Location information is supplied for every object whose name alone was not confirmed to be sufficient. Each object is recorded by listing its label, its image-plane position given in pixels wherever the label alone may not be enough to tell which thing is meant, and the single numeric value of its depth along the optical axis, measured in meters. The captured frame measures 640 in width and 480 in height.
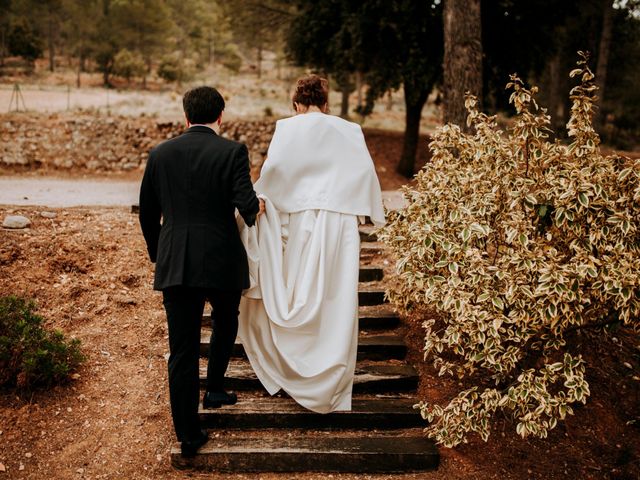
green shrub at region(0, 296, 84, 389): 3.85
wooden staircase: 3.47
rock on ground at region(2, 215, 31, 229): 5.69
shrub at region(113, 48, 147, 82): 29.00
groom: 3.10
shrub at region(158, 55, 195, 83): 30.92
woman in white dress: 3.57
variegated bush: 3.22
